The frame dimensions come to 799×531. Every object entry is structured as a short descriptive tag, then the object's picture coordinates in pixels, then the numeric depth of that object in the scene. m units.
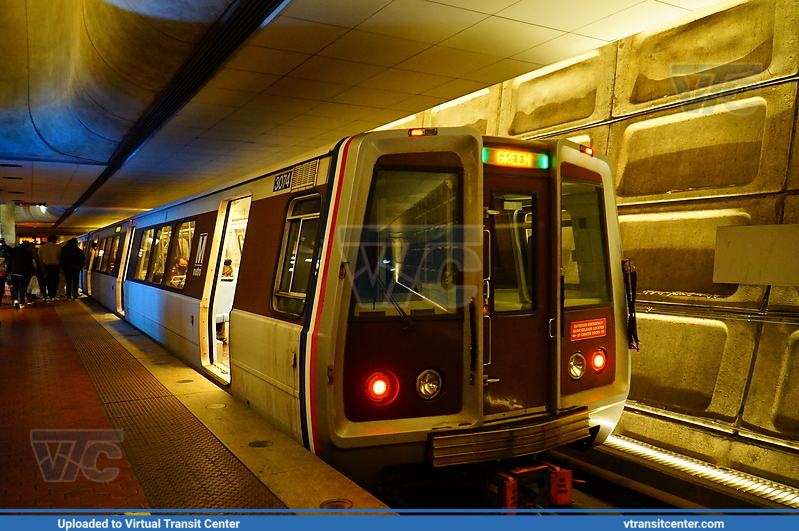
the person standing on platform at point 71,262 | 18.14
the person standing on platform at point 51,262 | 17.19
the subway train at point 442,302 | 3.80
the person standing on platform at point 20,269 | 14.82
